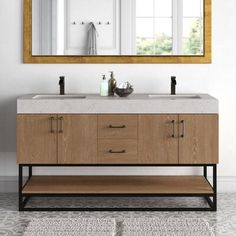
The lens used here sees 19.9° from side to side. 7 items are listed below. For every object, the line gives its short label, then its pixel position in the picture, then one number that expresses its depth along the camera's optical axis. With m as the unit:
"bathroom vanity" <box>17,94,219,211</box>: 4.94
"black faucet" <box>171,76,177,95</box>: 5.36
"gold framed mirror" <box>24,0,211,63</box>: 5.48
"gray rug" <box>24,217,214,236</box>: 4.34
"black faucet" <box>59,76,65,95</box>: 5.34
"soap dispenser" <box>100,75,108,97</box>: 5.19
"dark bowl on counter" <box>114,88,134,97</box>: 5.09
